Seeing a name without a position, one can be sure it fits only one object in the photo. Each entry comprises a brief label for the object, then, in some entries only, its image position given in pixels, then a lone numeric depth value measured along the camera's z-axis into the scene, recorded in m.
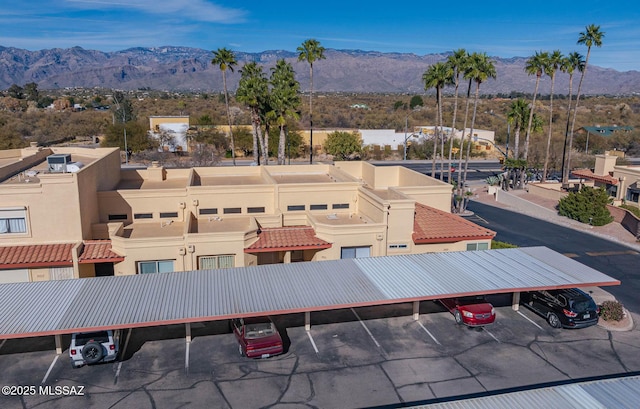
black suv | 24.53
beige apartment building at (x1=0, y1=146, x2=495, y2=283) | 27.55
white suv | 20.62
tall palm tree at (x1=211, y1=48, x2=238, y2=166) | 55.31
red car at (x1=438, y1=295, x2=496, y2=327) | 24.73
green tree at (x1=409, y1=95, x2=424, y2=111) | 161.88
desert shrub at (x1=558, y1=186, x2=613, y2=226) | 47.66
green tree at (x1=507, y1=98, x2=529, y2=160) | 64.62
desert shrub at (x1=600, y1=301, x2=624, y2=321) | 25.62
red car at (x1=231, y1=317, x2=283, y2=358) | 21.55
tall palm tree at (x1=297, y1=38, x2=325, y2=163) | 57.22
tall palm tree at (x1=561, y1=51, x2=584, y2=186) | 60.52
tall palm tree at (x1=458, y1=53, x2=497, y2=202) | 48.19
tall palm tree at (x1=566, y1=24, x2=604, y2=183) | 58.78
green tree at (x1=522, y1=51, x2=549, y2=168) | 59.47
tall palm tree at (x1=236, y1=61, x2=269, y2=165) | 49.66
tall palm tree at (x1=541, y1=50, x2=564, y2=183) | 59.84
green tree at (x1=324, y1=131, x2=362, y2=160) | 93.12
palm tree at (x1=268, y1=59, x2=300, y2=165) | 51.00
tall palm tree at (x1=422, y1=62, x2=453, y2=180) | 50.97
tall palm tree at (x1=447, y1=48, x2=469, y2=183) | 49.22
